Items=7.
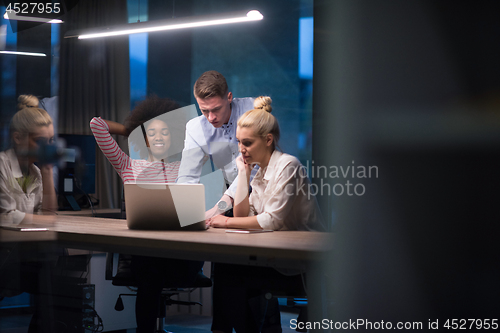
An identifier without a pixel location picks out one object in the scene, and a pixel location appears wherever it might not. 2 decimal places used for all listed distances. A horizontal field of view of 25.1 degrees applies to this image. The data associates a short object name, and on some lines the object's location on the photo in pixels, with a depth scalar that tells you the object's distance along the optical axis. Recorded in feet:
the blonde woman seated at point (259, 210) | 13.91
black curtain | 21.14
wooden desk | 13.01
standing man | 16.65
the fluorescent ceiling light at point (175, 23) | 16.68
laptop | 14.04
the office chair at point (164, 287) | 15.65
